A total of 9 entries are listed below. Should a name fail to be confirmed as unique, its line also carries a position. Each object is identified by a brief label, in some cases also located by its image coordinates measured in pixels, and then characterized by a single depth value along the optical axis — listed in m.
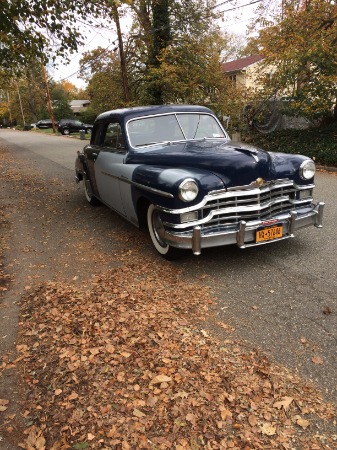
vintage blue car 3.77
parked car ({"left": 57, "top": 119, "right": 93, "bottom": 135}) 34.44
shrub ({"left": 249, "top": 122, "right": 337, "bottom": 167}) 11.05
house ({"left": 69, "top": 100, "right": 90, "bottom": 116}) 84.94
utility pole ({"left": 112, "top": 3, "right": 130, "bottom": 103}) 16.45
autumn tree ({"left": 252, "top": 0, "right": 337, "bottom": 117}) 10.23
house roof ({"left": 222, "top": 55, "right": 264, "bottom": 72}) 35.47
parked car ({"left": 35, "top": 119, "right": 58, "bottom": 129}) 48.97
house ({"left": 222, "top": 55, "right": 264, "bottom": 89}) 34.84
